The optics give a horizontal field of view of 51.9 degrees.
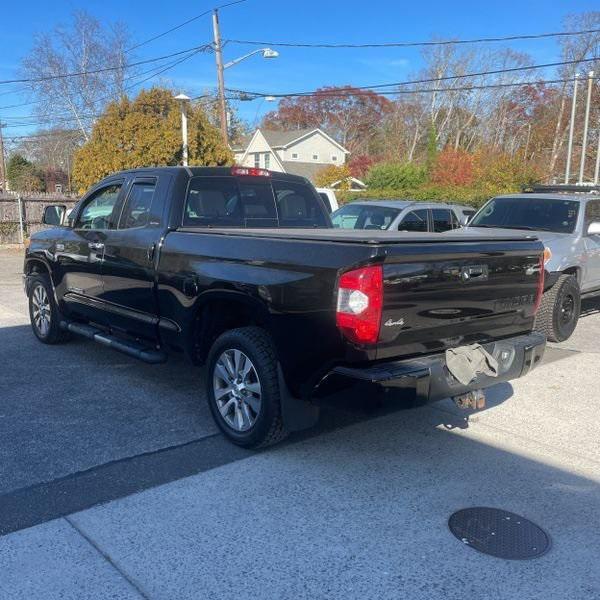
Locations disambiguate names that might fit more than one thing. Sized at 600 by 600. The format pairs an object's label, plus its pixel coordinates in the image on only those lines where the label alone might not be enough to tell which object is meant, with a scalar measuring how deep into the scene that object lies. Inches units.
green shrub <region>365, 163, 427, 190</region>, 1497.3
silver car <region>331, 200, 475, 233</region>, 441.7
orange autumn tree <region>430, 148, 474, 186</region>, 1475.1
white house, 2100.1
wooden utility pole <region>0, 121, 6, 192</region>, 1915.5
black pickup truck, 137.8
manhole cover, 123.3
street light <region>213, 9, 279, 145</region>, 880.9
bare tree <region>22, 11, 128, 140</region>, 1358.3
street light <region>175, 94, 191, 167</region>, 717.3
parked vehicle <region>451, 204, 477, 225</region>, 505.7
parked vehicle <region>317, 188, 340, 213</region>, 564.4
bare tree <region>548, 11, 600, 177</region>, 1461.6
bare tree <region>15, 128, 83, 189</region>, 1615.4
